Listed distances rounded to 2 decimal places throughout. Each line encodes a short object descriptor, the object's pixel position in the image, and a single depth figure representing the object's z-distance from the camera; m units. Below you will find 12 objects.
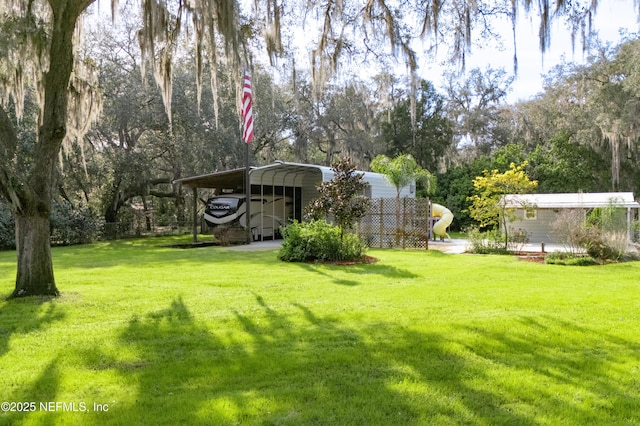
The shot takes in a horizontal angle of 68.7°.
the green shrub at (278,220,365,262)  11.01
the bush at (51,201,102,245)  17.23
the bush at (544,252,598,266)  10.54
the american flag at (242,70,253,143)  13.97
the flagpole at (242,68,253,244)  13.94
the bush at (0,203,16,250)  15.66
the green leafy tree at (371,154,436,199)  17.23
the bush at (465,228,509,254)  13.45
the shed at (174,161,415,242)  17.12
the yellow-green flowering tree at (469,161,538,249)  13.03
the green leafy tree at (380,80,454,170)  28.73
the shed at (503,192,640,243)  14.62
